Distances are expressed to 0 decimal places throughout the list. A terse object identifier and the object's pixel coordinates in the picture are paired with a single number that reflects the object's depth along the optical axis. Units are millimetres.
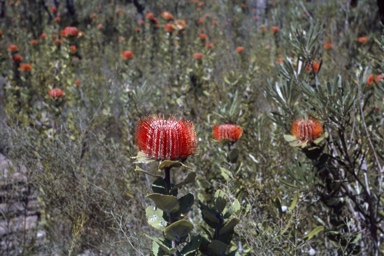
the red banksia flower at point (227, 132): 2725
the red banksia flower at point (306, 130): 2420
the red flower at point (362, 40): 5089
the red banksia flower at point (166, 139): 1647
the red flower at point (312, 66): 2812
